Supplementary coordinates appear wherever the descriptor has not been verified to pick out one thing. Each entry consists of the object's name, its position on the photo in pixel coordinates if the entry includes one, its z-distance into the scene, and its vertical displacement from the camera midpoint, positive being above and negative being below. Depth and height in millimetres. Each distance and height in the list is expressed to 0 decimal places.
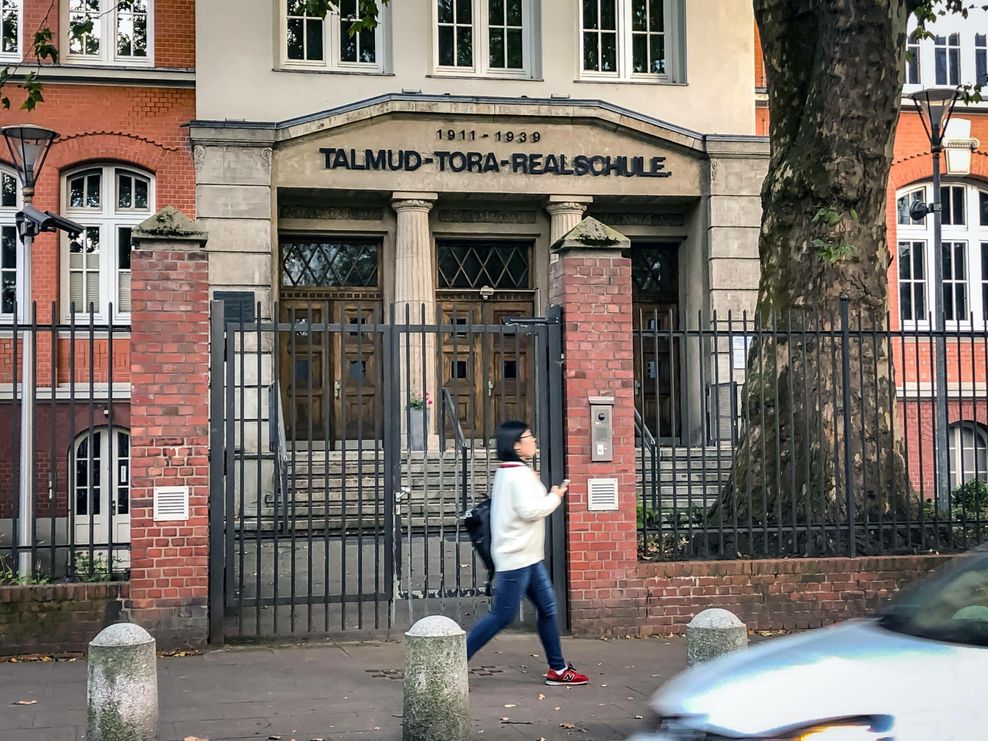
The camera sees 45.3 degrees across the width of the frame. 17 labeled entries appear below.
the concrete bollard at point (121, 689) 6418 -1451
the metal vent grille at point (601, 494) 9812 -647
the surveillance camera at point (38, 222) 11477 +1983
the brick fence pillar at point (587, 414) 9797 +22
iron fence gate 9250 -856
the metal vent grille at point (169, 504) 9094 -631
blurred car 4172 -1007
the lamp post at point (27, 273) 9656 +1520
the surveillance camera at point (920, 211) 15464 +2635
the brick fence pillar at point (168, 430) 9070 -60
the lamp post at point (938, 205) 12719 +2681
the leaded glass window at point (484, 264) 20359 +2654
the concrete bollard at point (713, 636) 7094 -1329
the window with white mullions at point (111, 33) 19375 +6428
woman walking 7680 -755
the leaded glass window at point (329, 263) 19812 +2651
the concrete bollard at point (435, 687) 6551 -1491
